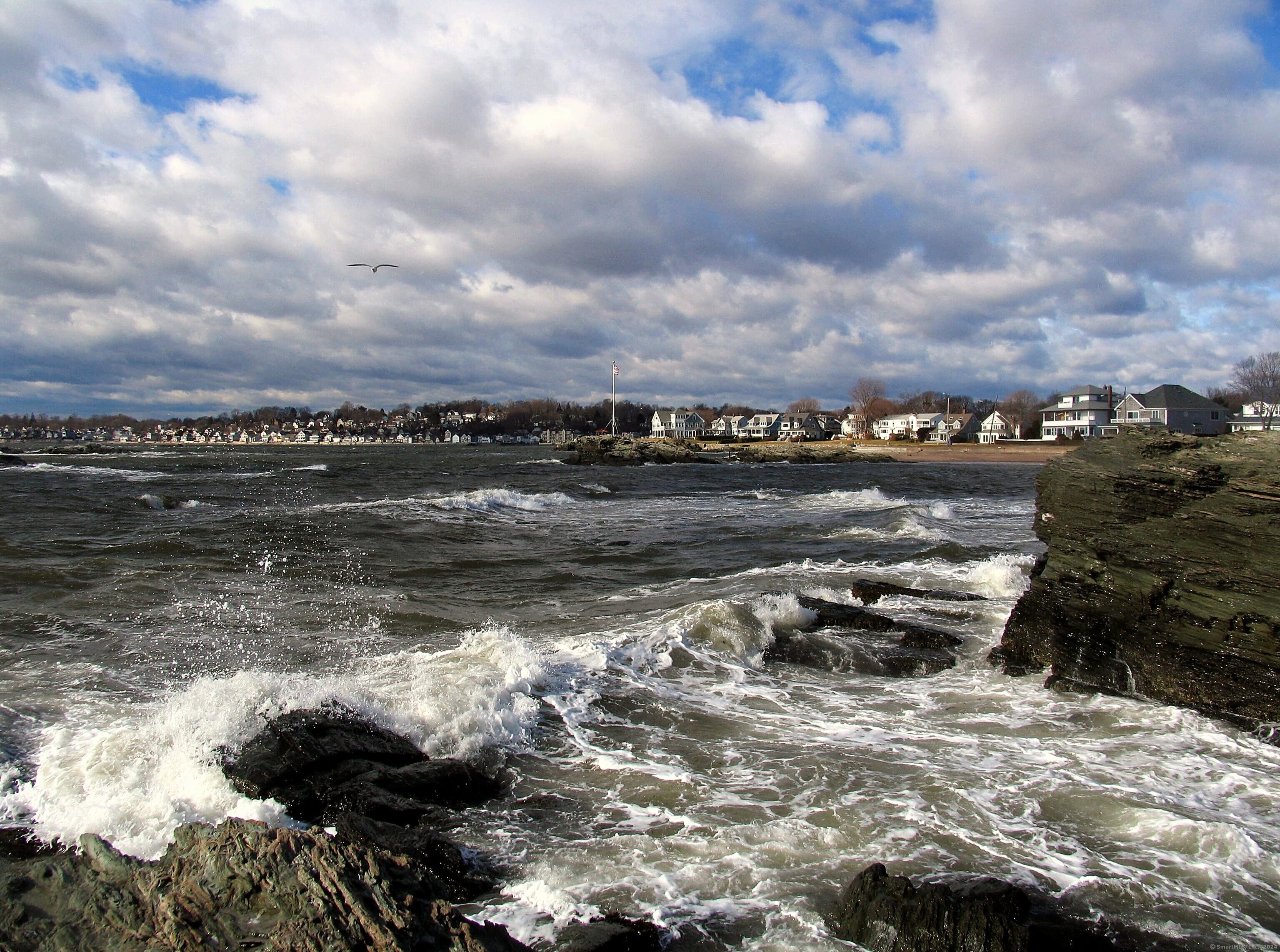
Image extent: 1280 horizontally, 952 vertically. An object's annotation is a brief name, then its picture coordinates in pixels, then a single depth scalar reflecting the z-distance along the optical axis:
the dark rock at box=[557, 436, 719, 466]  76.31
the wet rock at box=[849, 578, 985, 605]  12.66
